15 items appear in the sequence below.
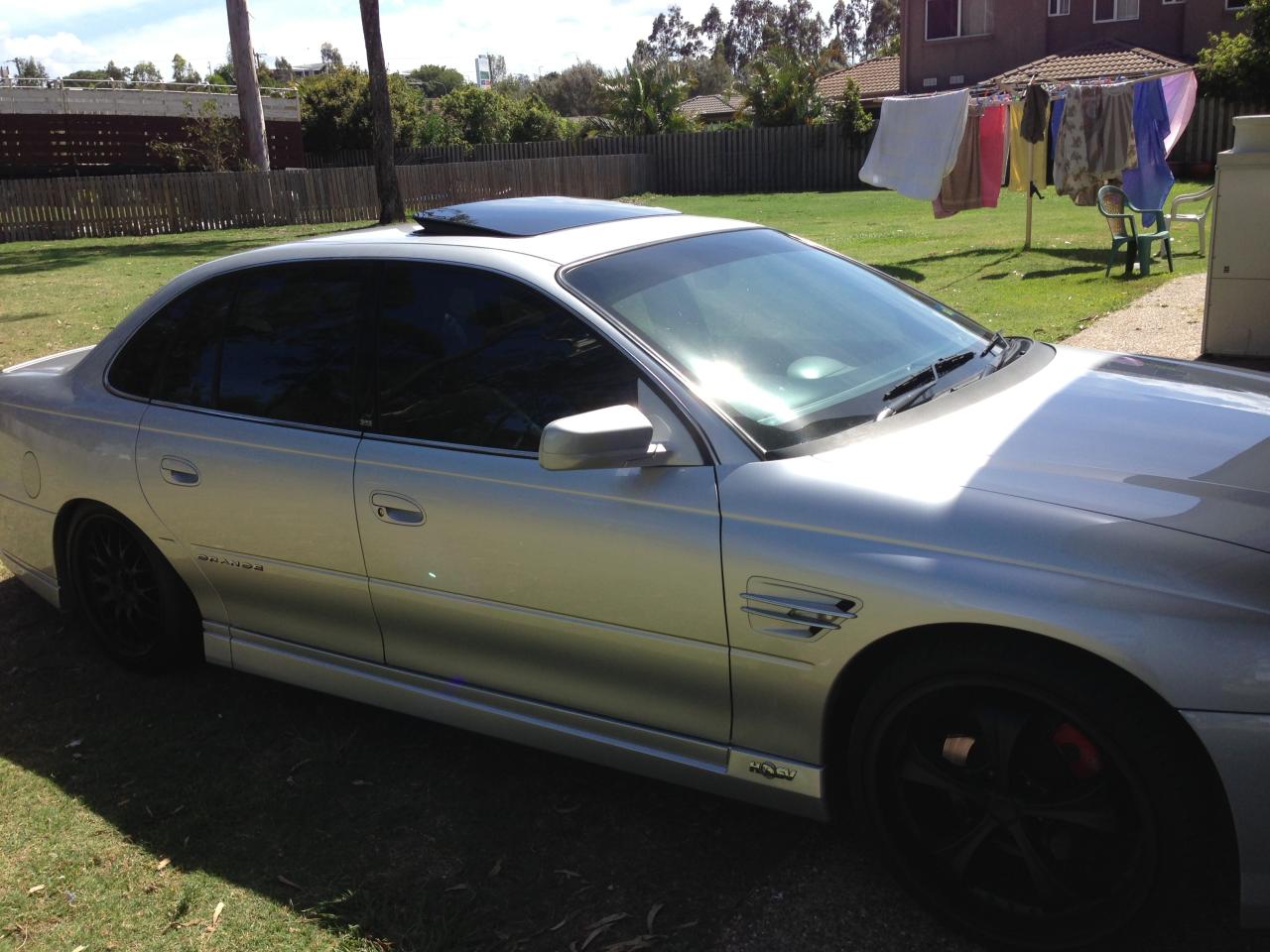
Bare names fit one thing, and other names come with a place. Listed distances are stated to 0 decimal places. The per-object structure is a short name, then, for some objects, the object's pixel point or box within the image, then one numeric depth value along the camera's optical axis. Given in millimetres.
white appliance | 7562
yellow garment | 15672
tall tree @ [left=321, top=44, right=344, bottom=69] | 105138
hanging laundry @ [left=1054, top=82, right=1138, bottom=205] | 14133
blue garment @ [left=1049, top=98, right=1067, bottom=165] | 14820
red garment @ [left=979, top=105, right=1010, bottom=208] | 15516
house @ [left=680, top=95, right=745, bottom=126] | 60175
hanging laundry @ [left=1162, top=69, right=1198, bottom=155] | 14586
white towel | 15367
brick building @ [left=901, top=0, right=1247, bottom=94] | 33875
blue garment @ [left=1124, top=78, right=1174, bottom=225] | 14188
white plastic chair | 10609
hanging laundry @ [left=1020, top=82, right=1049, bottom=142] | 14922
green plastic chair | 12117
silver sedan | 2326
